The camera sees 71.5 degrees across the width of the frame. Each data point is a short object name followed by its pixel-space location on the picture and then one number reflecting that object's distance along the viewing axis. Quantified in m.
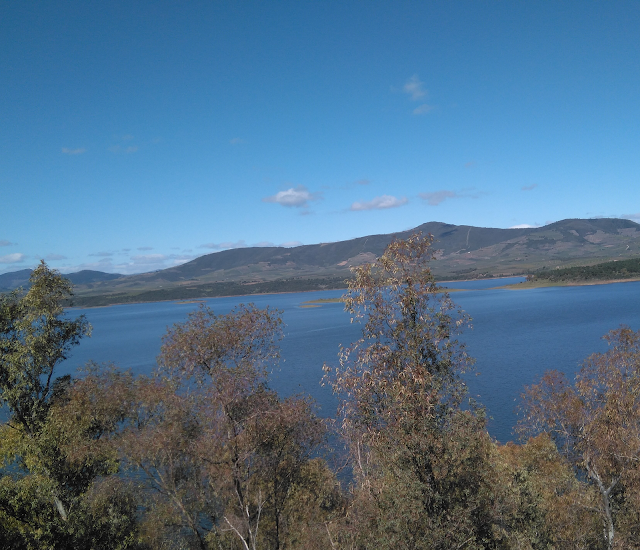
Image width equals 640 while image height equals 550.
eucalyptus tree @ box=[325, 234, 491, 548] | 8.72
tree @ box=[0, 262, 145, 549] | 11.35
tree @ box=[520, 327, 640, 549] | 13.20
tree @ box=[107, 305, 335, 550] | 12.81
